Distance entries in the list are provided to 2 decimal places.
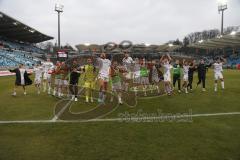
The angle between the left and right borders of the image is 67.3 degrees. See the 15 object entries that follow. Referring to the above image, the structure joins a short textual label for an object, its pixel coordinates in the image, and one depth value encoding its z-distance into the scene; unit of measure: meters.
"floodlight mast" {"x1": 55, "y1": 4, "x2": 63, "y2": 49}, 47.68
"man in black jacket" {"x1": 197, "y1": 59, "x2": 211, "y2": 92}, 12.04
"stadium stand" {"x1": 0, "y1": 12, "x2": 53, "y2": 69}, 33.80
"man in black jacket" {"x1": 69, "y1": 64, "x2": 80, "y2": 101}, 9.74
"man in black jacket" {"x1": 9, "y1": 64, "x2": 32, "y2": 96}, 11.49
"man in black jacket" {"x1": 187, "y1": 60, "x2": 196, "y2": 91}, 12.06
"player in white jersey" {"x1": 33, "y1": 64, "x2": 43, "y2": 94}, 12.25
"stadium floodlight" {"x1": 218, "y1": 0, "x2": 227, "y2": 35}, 49.08
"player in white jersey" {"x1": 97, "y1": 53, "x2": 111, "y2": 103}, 8.99
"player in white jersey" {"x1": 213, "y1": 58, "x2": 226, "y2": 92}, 12.09
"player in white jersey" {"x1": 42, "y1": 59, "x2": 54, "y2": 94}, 12.20
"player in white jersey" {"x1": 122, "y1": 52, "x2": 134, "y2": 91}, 10.43
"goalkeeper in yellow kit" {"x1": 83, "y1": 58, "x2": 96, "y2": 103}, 9.28
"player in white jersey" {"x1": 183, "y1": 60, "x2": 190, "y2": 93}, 11.77
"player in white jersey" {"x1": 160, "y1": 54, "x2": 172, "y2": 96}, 10.79
